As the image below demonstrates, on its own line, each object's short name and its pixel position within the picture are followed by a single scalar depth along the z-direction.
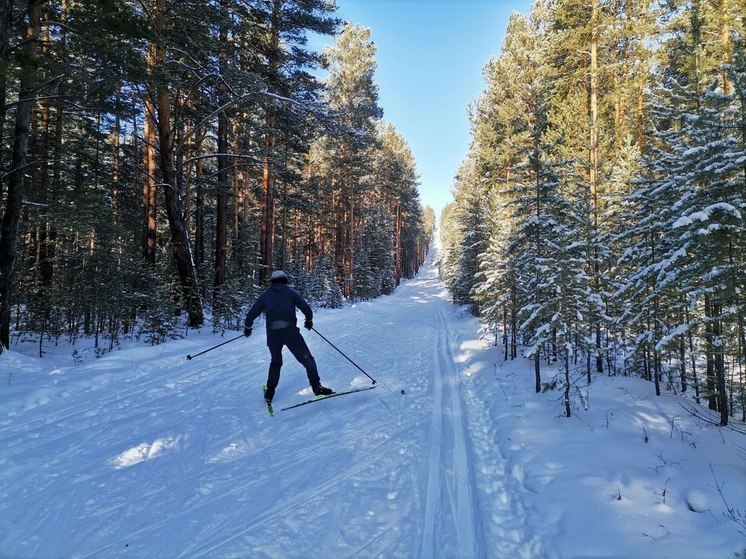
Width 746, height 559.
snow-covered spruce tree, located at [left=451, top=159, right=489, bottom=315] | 20.84
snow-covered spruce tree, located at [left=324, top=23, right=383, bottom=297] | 27.52
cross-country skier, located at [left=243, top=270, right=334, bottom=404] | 6.61
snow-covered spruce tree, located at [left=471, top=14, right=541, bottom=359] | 10.94
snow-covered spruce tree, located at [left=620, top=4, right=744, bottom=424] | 5.33
